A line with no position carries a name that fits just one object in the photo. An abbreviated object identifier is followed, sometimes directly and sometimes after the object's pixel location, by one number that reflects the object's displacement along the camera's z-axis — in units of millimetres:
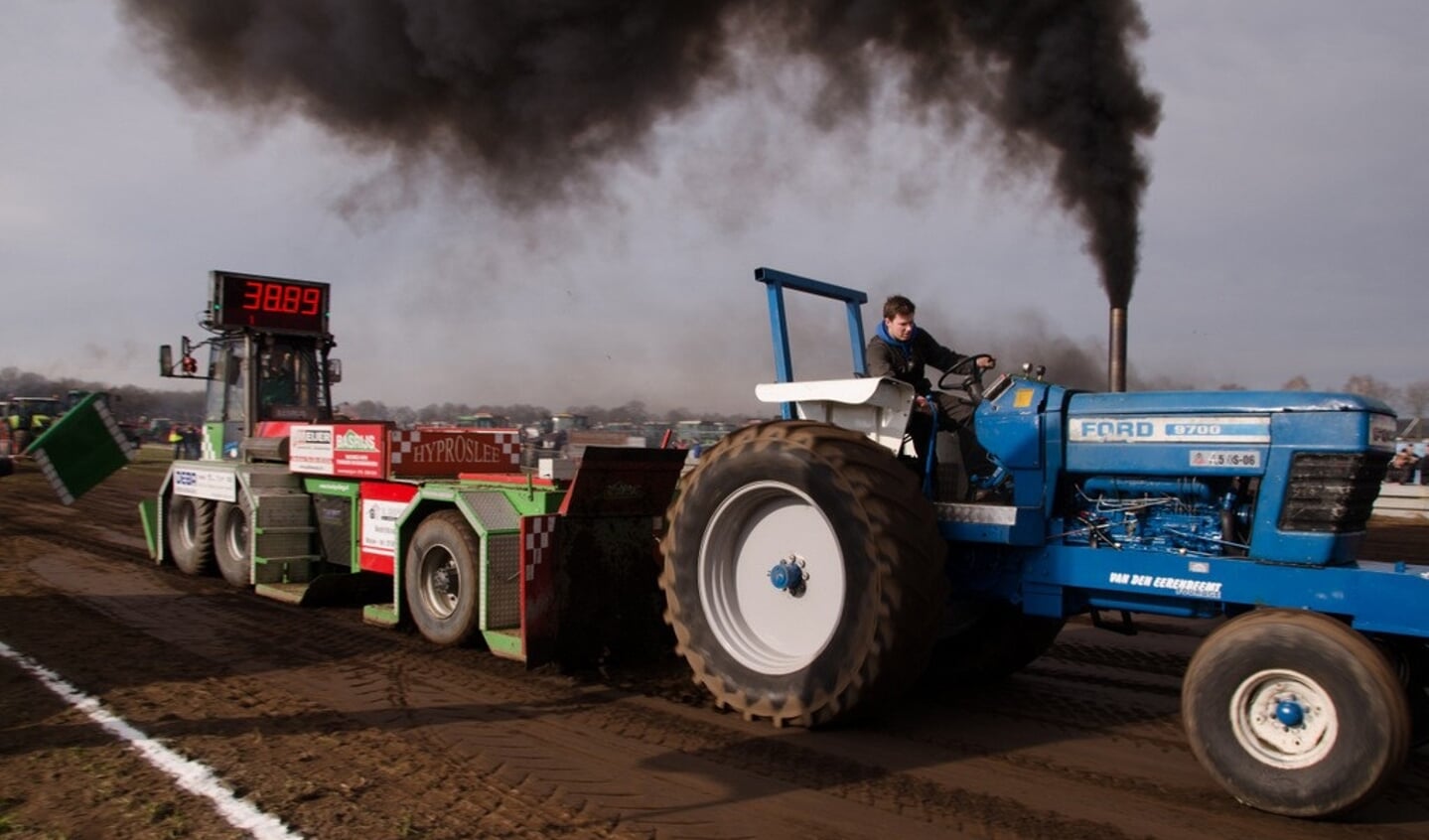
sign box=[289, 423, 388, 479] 7633
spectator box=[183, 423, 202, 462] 34544
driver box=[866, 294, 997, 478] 5254
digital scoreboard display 10281
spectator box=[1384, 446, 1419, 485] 20094
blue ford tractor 3721
